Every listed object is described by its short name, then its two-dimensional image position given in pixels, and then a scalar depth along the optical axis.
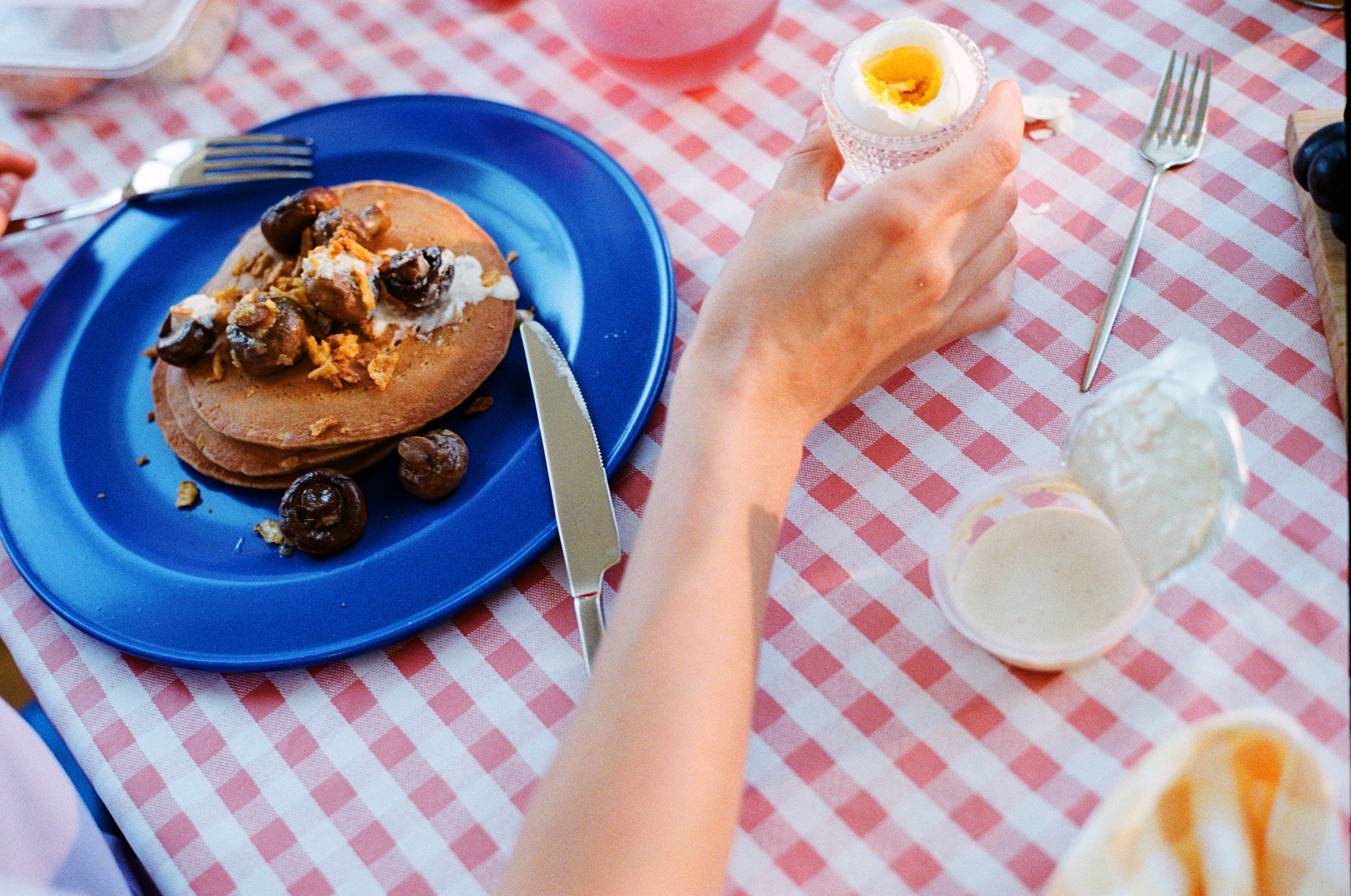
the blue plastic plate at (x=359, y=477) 0.63
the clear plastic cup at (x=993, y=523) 0.56
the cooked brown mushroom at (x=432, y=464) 0.64
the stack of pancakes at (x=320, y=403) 0.66
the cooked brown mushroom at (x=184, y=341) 0.68
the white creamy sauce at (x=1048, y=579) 0.56
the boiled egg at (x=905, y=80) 0.60
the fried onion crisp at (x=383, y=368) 0.66
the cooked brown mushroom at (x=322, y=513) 0.63
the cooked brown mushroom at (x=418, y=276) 0.67
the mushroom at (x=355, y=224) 0.69
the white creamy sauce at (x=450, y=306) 0.68
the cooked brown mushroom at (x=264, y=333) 0.66
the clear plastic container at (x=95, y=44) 0.78
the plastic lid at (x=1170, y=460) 0.50
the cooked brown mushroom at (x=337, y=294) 0.66
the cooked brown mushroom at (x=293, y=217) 0.69
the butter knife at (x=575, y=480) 0.61
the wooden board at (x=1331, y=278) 0.60
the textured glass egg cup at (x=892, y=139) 0.60
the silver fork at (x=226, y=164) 0.74
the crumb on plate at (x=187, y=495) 0.67
